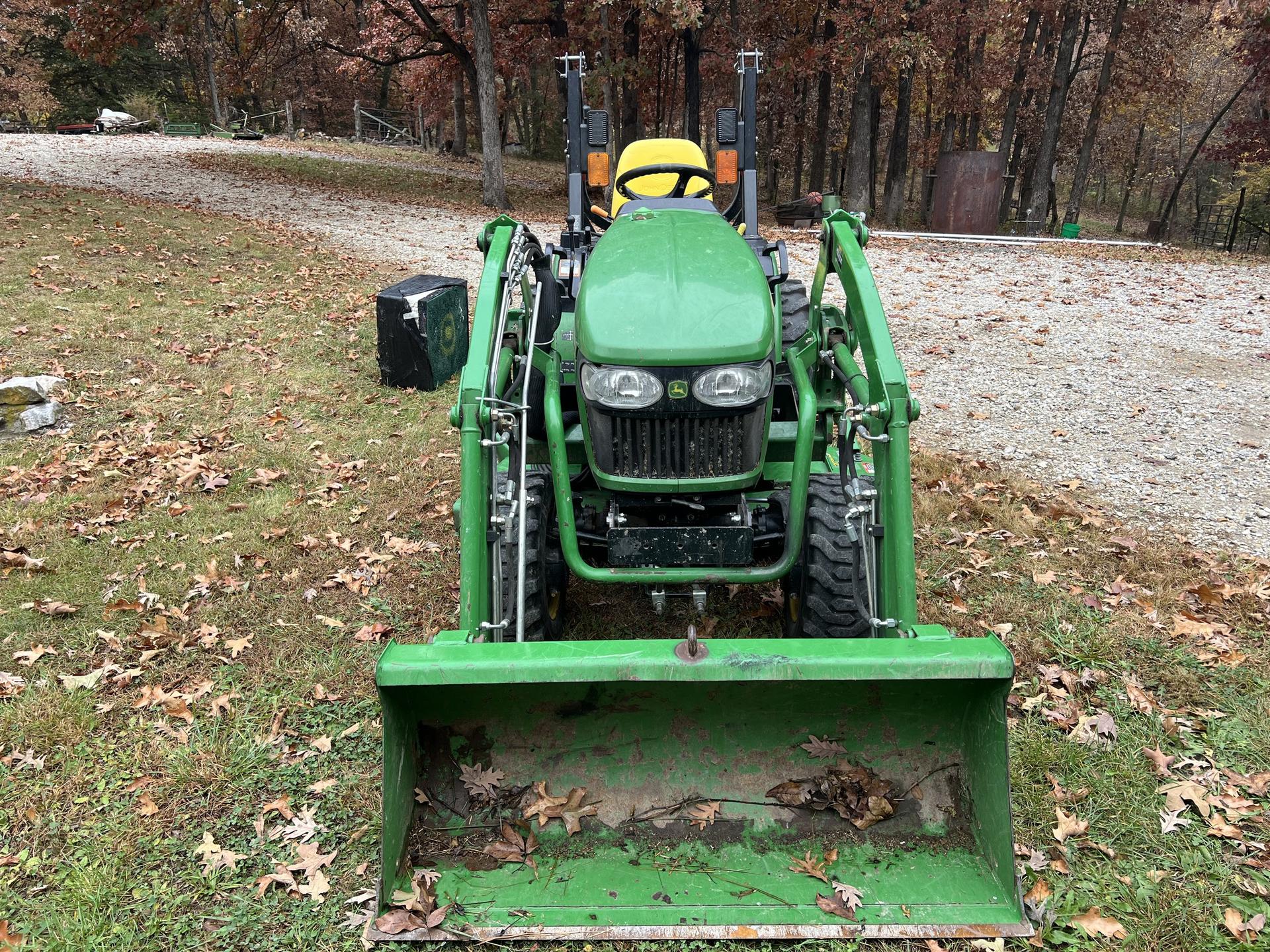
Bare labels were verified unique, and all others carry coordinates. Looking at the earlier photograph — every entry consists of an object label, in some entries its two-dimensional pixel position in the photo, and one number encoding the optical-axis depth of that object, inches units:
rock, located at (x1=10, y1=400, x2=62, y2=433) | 246.4
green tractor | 100.1
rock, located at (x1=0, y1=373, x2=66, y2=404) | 249.6
